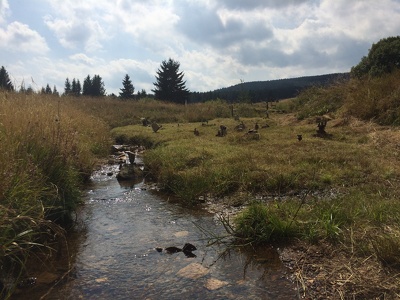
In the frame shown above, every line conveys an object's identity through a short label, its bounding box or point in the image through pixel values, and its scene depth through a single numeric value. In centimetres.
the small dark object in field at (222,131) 1370
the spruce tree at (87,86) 9275
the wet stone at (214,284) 355
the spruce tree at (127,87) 7244
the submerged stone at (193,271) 380
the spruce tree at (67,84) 11831
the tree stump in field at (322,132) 1130
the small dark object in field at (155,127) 1623
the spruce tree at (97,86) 9222
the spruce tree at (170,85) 5834
